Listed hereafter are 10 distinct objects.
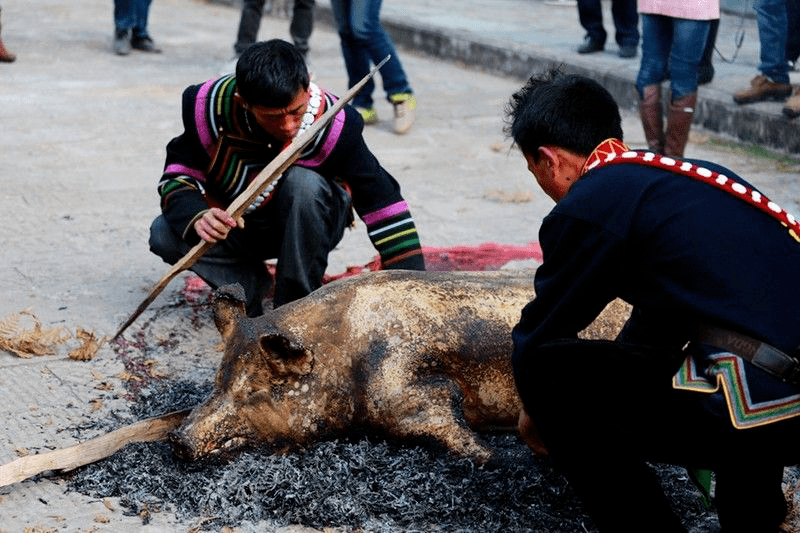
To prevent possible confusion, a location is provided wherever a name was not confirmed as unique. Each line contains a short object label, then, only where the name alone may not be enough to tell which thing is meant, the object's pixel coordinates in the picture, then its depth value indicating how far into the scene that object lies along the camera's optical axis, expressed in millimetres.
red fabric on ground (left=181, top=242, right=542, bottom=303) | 9240
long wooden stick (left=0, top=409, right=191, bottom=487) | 5998
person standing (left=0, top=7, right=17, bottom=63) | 18196
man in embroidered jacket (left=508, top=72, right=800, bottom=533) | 4813
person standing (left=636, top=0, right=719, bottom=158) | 12076
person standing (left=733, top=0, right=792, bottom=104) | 13823
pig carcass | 6214
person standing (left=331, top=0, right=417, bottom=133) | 14148
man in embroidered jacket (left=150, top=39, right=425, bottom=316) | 7846
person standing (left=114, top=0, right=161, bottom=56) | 19590
